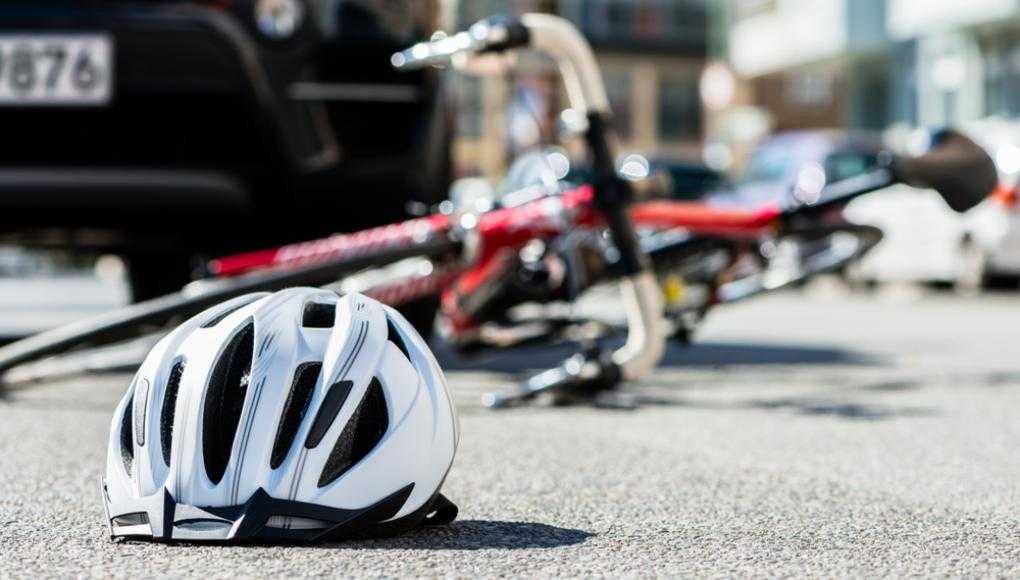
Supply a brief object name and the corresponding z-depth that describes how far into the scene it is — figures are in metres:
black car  5.99
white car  15.49
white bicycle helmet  3.20
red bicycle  5.50
